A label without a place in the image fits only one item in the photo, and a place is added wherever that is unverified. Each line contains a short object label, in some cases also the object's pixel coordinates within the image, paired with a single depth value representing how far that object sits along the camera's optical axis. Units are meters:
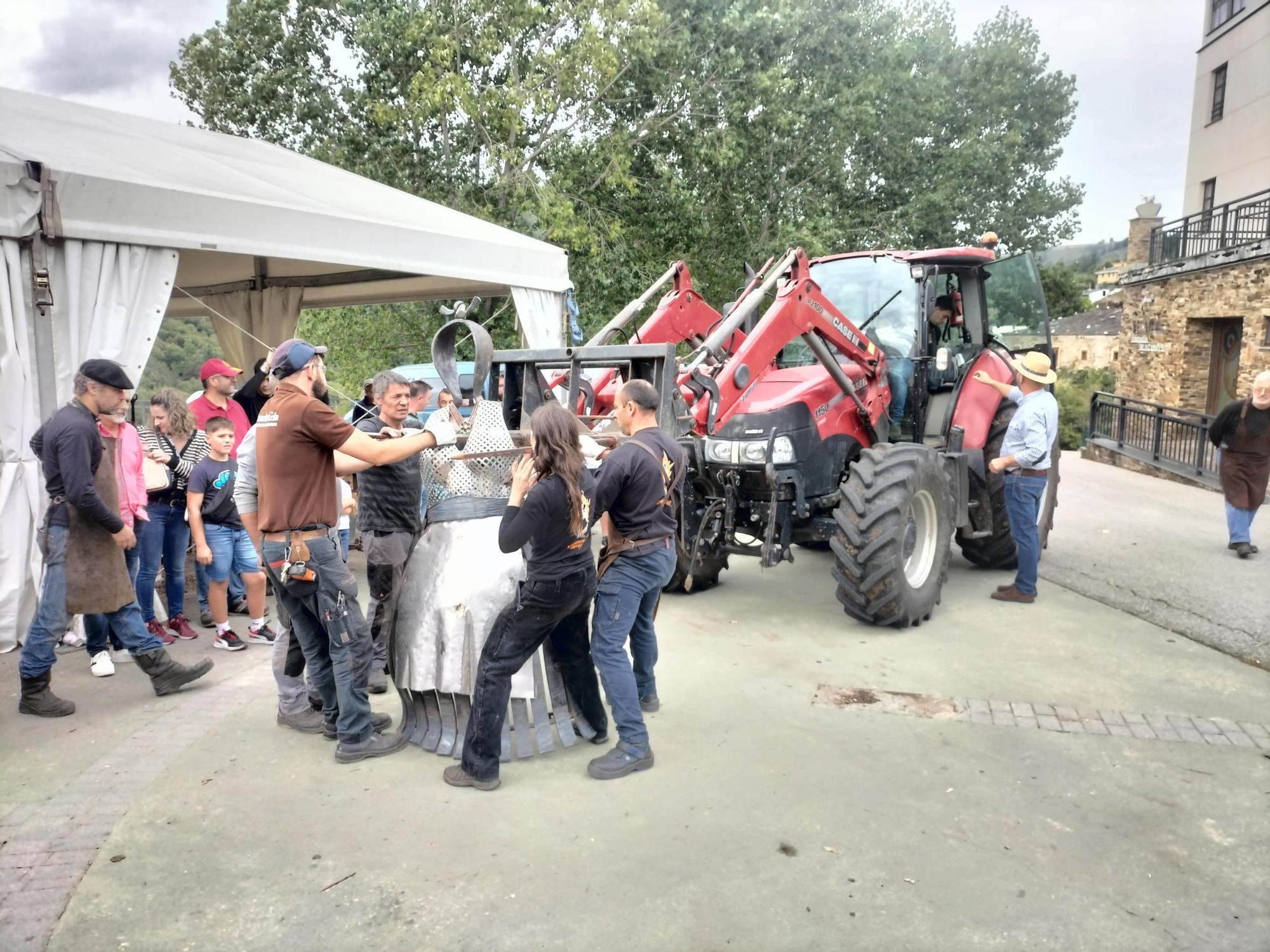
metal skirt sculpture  4.08
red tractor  5.82
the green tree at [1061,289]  38.78
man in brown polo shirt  3.81
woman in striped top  5.75
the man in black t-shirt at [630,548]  3.93
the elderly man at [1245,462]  8.02
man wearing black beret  4.50
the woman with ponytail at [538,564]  3.61
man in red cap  6.39
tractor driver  7.05
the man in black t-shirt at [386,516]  4.86
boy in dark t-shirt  5.75
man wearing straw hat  6.41
